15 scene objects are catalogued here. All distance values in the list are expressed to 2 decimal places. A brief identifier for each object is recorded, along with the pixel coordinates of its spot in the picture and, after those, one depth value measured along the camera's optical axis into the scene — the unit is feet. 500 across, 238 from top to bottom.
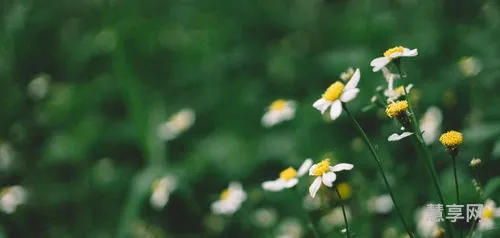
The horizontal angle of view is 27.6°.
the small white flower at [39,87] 3.90
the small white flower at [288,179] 1.83
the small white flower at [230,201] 2.17
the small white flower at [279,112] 2.37
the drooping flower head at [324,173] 1.63
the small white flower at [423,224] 2.04
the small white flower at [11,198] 2.60
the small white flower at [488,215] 1.79
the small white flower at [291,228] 2.31
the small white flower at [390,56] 1.63
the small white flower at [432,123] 2.16
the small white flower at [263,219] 2.38
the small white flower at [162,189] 2.42
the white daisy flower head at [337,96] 1.62
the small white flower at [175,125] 3.04
